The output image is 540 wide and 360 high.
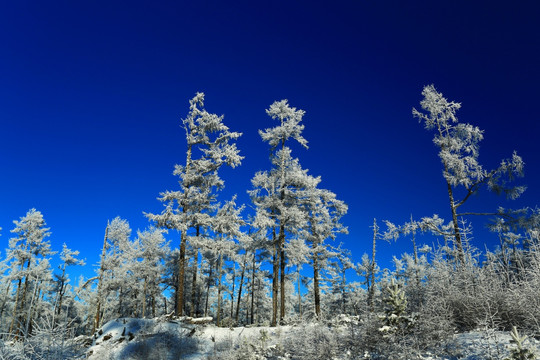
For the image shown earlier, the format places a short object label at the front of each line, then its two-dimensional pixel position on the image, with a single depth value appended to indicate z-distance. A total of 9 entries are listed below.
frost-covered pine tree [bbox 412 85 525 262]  14.09
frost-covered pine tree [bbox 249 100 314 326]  18.78
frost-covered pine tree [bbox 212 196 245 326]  18.08
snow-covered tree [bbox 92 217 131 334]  27.62
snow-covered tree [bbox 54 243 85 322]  31.78
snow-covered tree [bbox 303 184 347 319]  20.53
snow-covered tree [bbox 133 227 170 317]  28.34
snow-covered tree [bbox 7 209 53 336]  29.66
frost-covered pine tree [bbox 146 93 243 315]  17.56
